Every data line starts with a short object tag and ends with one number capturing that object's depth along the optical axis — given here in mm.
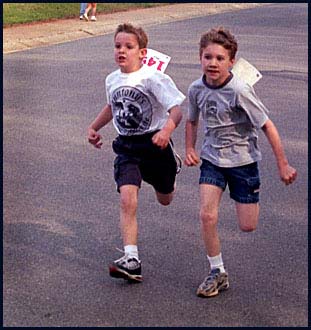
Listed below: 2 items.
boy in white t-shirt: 9594
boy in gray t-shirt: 9046
